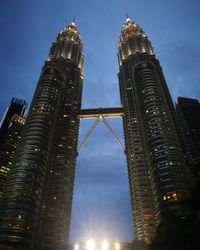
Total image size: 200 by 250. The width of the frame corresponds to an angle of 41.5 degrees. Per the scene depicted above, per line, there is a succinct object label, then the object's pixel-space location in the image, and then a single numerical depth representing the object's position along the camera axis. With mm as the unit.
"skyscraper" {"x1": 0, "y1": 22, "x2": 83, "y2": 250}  100375
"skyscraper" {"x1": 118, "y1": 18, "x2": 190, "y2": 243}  101938
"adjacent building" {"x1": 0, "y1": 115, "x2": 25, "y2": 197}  169812
